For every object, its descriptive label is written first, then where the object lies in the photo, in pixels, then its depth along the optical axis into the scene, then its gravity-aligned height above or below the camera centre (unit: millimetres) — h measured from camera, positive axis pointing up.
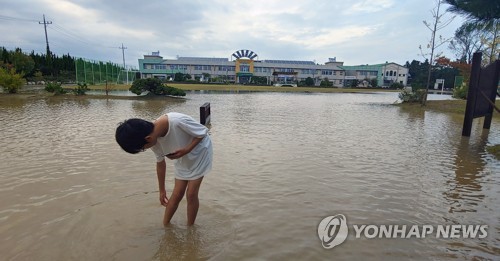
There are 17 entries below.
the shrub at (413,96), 21359 -607
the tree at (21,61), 34125 +1797
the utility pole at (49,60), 43553 +2562
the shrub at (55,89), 22391 -790
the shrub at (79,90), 22547 -837
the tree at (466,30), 8638 +1711
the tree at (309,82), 64338 +548
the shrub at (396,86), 67562 +198
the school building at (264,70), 76375 +3545
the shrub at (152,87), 22391 -498
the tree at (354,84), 67812 +397
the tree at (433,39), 20603 +3375
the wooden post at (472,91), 8680 -62
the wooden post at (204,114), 10516 -1118
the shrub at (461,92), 21797 -267
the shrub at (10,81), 21891 -285
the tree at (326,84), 62469 +227
